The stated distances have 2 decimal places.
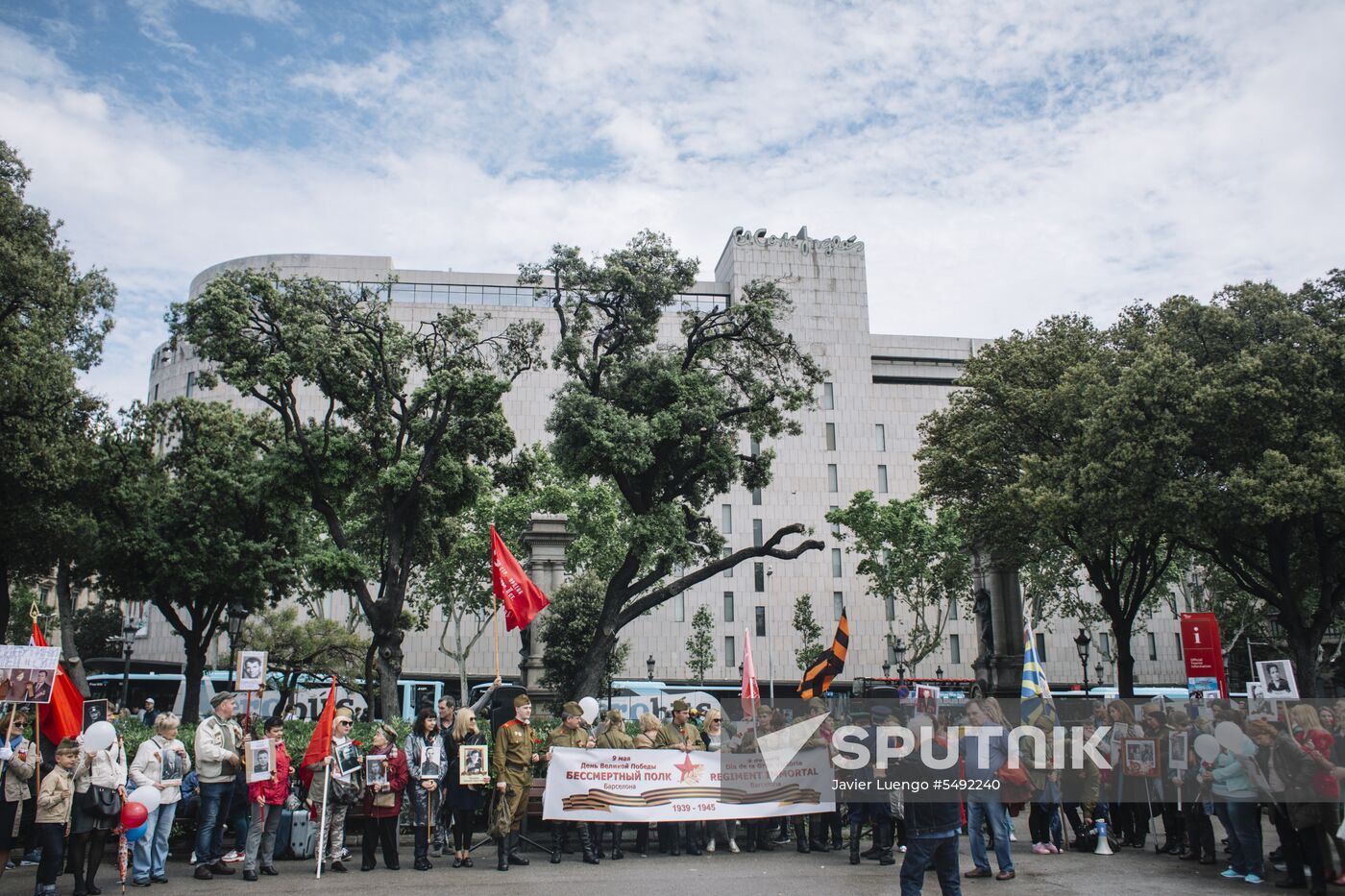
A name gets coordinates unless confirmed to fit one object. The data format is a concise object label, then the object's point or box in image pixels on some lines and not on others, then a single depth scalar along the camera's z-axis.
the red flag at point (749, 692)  16.05
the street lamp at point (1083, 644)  33.03
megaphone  13.59
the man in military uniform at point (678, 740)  13.90
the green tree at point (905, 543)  48.34
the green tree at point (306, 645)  42.56
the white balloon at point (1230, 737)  11.72
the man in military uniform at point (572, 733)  13.51
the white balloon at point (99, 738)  10.59
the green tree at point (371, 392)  20.33
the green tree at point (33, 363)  22.36
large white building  63.59
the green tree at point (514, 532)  41.75
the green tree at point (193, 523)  28.77
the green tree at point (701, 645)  59.25
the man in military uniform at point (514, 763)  12.41
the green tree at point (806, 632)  58.25
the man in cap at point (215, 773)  11.69
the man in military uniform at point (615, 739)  13.53
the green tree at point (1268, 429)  22.39
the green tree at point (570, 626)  44.94
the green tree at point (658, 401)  21.64
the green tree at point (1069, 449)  24.45
